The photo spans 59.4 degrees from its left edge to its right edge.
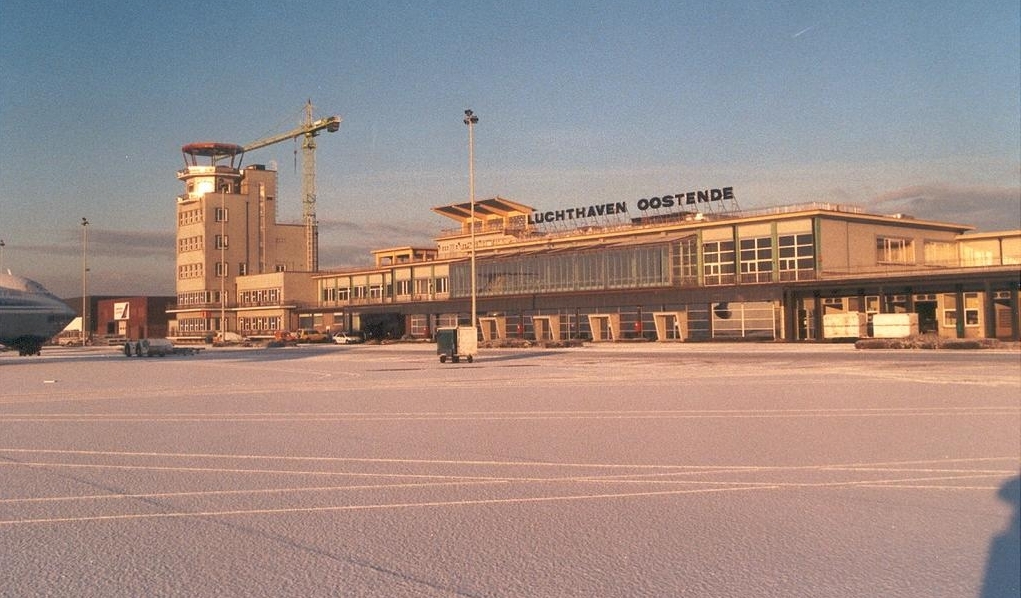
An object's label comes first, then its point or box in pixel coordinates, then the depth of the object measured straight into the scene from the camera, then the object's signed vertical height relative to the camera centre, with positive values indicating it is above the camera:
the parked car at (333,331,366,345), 103.56 -0.76
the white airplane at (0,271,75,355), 59.50 +1.66
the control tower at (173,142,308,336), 138.75 +15.54
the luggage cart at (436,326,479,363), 49.28 -0.84
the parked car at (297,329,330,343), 108.00 -0.55
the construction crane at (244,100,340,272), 148.86 +30.55
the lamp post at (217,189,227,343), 138.62 +15.65
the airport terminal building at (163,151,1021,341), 71.75 +4.35
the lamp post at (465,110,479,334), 60.28 +13.05
